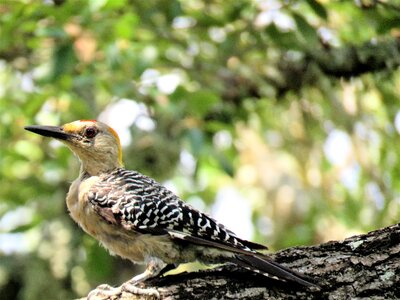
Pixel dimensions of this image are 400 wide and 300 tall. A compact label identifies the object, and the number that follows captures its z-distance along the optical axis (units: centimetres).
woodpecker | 946
